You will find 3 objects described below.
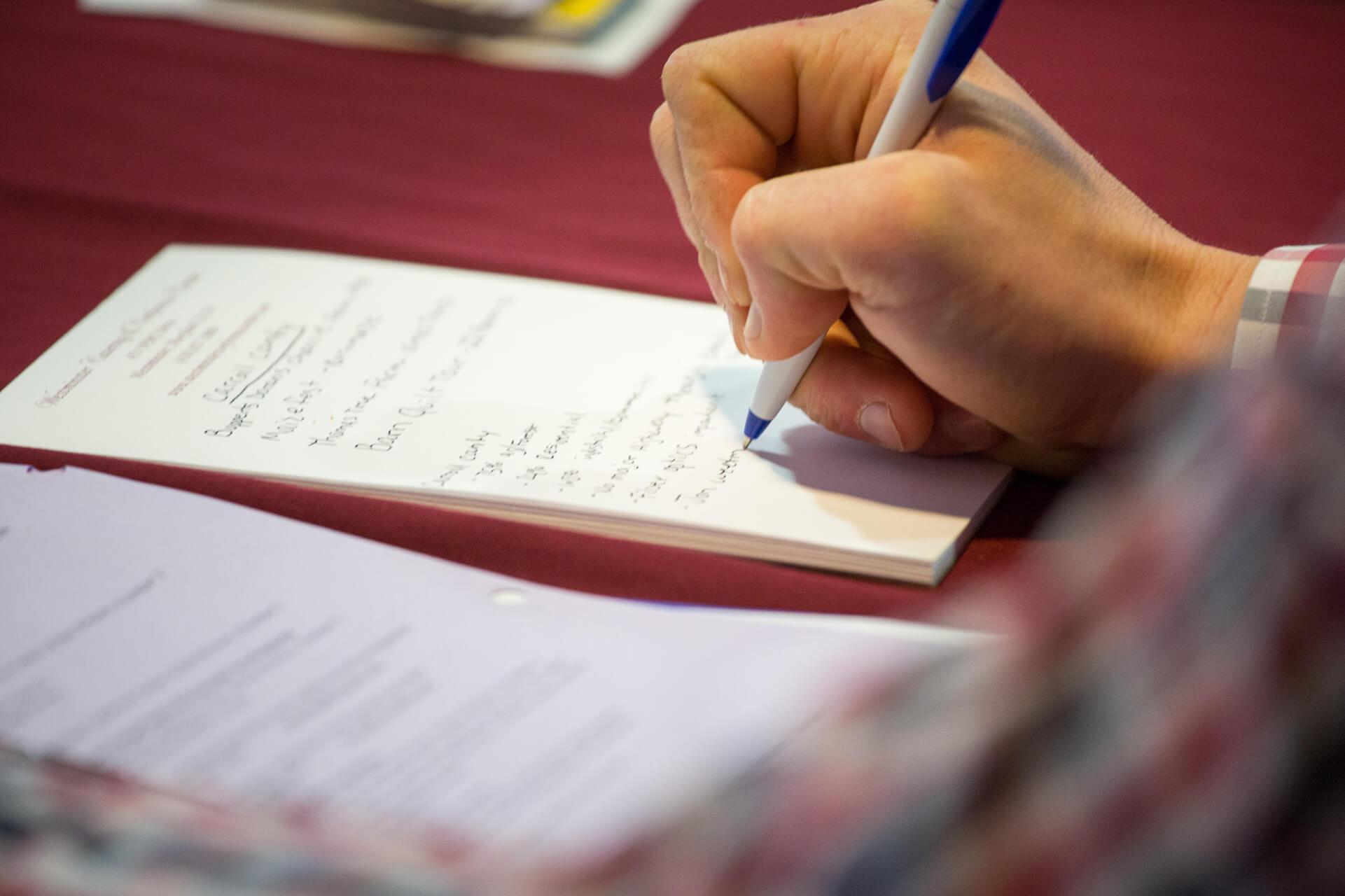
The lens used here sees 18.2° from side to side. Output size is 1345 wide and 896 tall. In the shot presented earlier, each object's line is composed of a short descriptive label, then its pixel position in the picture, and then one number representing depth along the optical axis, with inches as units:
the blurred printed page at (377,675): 31.4
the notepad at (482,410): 34.2
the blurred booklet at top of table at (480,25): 46.2
